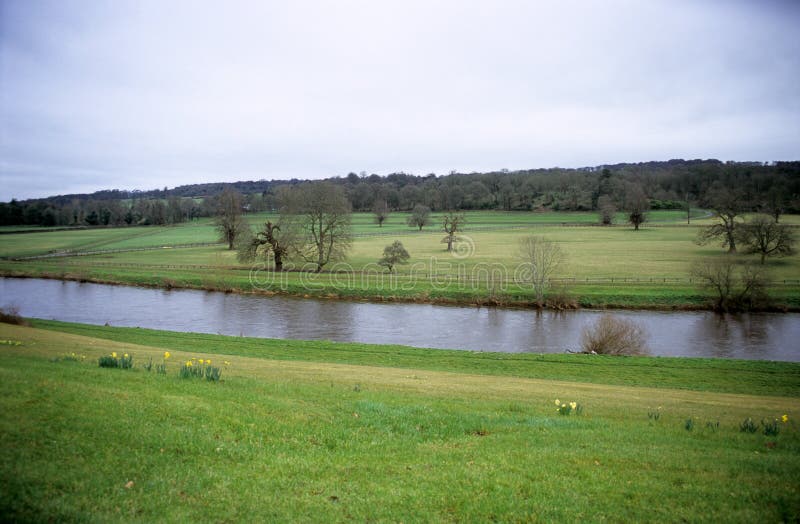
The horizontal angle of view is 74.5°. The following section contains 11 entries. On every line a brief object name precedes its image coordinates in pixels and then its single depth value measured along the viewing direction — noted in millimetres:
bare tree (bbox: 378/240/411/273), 57688
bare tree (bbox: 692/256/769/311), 42812
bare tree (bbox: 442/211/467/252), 76612
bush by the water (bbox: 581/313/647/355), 29703
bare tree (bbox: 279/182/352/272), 61344
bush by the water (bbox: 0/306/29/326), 27133
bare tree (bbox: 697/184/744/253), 66688
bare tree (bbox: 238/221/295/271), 59344
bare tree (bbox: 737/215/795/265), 58438
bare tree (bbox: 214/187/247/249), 81625
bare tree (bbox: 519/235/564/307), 46156
